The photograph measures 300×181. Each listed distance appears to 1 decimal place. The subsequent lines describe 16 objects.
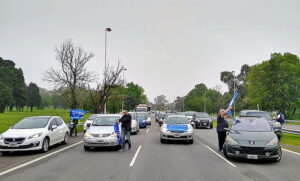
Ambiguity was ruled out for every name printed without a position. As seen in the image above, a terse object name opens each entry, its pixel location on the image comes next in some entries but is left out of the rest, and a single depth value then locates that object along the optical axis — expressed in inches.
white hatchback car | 389.1
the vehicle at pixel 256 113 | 672.6
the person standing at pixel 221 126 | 416.8
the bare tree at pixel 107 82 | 1293.4
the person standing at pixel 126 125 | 445.9
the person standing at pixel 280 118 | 637.2
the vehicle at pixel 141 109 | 2000.0
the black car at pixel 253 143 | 326.3
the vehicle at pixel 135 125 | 754.2
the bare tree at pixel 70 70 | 1140.5
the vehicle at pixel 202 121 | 1040.8
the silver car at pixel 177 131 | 522.0
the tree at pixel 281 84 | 1825.8
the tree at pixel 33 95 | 4102.6
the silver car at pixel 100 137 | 422.9
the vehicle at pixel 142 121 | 1039.6
